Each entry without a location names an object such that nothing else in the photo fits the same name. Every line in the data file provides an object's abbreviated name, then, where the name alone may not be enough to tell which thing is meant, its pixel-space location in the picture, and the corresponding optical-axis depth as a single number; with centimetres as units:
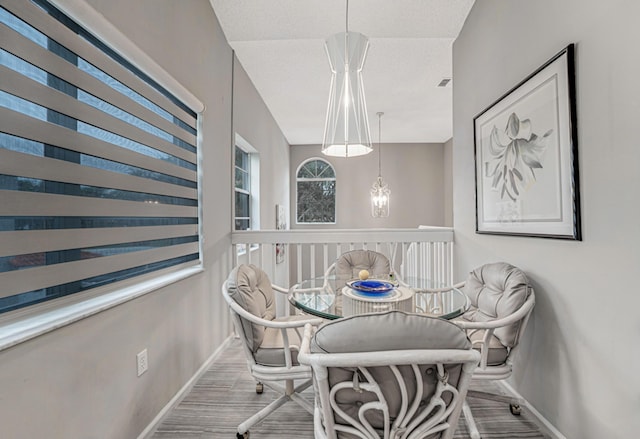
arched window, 699
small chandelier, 534
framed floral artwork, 148
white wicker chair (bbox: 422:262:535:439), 155
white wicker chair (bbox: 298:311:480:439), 90
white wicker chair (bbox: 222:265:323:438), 153
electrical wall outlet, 159
